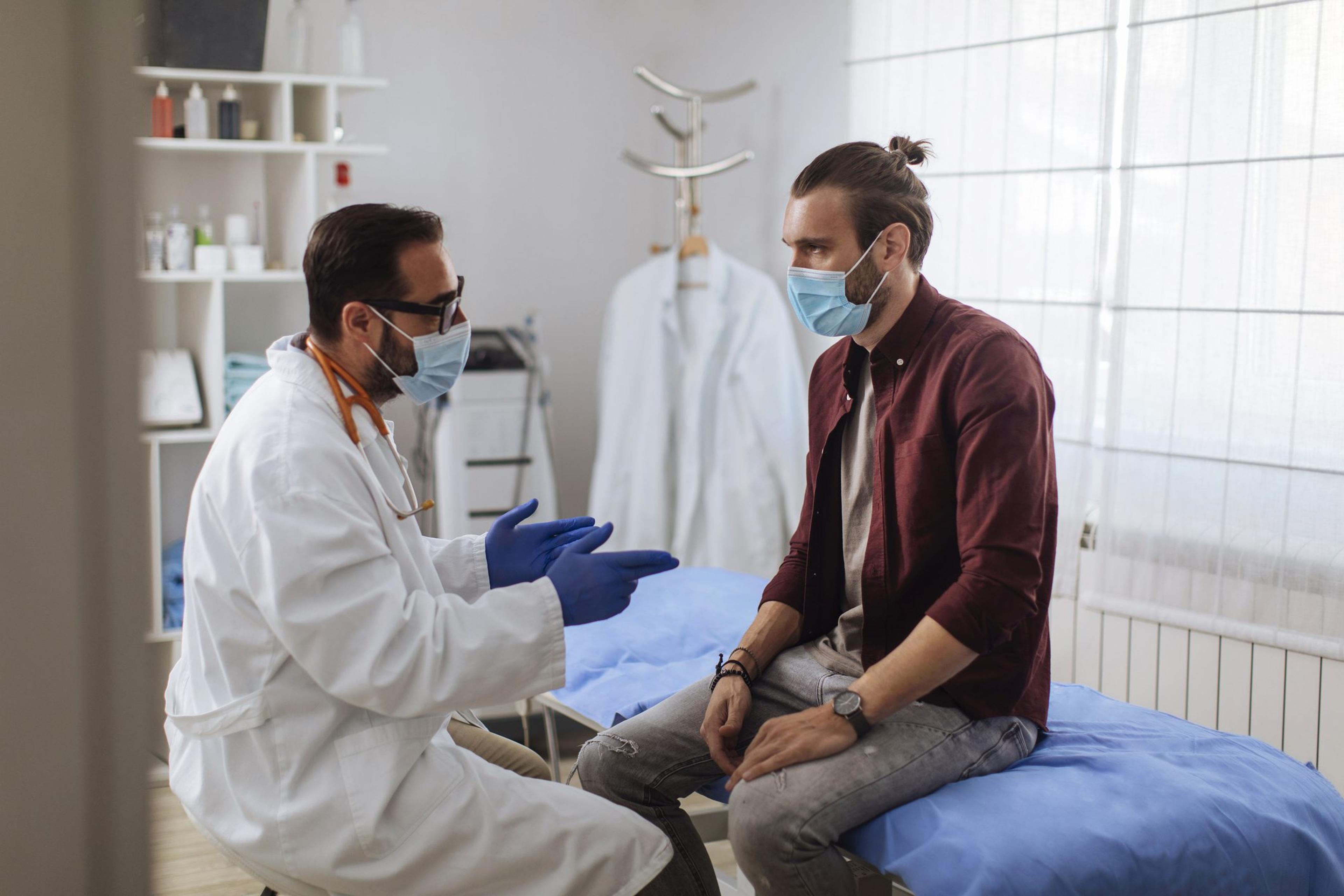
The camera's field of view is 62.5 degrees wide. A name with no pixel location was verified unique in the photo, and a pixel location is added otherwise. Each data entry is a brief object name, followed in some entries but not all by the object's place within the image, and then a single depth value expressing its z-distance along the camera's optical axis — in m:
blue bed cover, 1.37
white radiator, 2.27
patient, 1.47
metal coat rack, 3.37
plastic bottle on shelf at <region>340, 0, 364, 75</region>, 3.19
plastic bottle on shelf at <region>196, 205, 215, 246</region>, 3.06
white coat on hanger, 3.36
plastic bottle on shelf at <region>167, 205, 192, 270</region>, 3.01
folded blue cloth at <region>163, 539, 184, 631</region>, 3.02
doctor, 1.34
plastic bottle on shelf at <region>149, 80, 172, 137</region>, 2.95
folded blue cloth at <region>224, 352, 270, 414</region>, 3.07
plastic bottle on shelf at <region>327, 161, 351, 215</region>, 3.30
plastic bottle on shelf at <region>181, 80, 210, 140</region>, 2.99
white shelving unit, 3.02
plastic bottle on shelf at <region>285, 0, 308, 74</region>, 3.15
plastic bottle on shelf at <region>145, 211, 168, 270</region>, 2.96
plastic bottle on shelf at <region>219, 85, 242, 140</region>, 3.02
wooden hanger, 3.45
